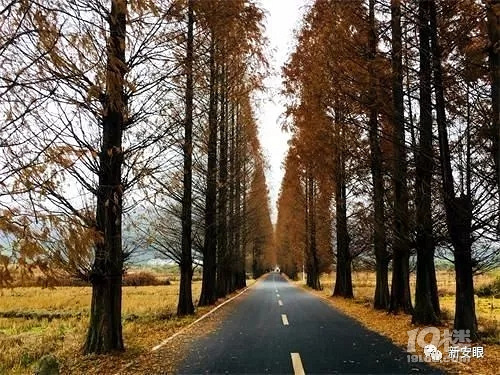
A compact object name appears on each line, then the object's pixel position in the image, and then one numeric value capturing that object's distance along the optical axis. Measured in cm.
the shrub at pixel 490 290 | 2825
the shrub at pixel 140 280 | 4844
